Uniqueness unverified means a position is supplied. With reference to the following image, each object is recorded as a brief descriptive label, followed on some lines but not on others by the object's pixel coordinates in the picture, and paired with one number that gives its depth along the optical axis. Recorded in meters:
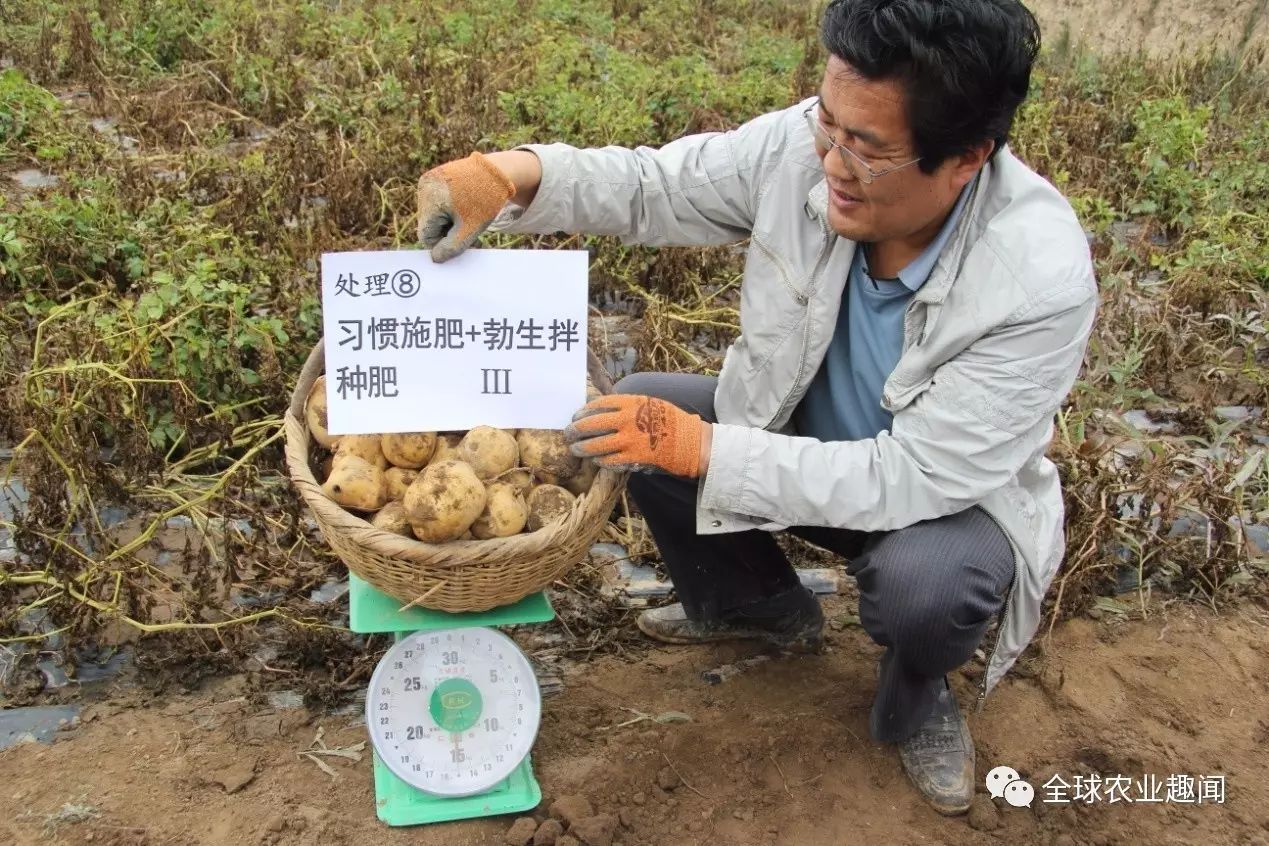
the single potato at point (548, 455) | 1.93
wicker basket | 1.71
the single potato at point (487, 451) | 1.88
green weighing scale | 1.93
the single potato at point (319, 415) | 1.95
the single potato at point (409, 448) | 1.92
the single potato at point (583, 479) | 1.96
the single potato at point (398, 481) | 1.90
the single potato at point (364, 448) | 1.91
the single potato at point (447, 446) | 1.94
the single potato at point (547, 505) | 1.88
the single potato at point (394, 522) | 1.82
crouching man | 1.76
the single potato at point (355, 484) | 1.82
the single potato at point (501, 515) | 1.83
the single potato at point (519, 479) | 1.88
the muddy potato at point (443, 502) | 1.73
